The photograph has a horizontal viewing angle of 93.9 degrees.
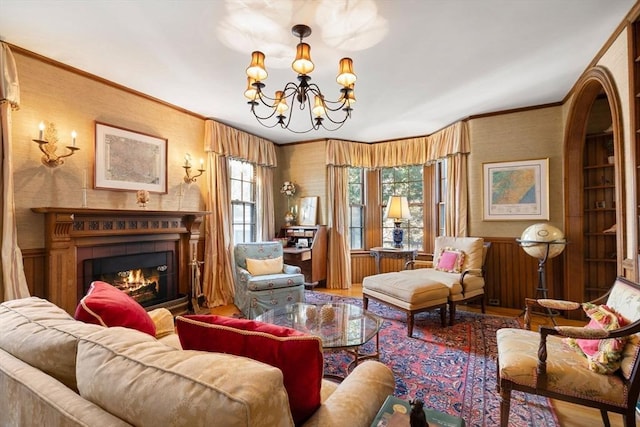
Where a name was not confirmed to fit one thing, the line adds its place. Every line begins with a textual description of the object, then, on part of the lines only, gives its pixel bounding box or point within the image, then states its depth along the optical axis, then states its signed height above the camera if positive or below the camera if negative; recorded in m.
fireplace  2.54 -0.36
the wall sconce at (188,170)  3.81 +0.62
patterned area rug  1.90 -1.23
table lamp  4.72 +0.10
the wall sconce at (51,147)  2.58 +0.62
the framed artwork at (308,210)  5.25 +0.11
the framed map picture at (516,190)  3.77 +0.32
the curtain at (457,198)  4.24 +0.25
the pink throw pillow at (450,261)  3.73 -0.58
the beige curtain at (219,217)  4.11 +0.00
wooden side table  4.62 -0.59
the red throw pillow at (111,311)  1.30 -0.42
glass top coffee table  2.00 -0.83
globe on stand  3.26 -0.31
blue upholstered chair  3.47 -0.76
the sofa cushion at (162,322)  2.02 -0.73
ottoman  3.05 -0.84
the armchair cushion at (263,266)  3.80 -0.64
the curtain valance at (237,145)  4.16 +1.11
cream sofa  0.63 -0.41
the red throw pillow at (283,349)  0.88 -0.41
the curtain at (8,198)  2.26 +0.16
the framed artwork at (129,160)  3.03 +0.63
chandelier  2.03 +0.99
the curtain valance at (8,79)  2.27 +1.08
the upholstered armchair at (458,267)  3.36 -0.67
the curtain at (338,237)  5.16 -0.36
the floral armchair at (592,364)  1.42 -0.78
